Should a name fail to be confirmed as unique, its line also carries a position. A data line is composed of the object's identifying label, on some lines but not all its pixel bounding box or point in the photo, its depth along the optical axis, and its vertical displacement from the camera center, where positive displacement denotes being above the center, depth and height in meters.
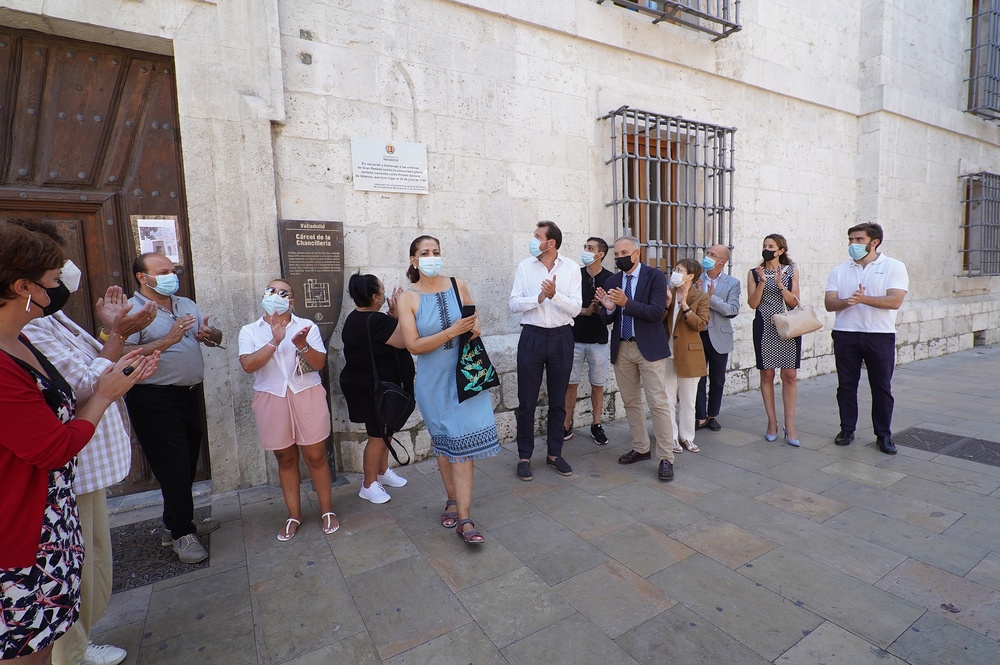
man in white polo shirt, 4.30 -0.51
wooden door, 3.35 +0.97
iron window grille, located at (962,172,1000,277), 9.32 +0.55
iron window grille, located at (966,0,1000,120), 8.91 +3.38
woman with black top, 3.37 -0.53
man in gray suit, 4.84 -0.55
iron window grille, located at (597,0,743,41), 5.49 +2.84
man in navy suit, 3.94 -0.60
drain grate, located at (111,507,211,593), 2.79 -1.54
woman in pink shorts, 3.03 -0.64
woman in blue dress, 3.00 -0.64
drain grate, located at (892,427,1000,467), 4.21 -1.62
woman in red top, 1.44 -0.48
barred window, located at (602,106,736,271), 5.45 +0.96
